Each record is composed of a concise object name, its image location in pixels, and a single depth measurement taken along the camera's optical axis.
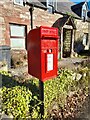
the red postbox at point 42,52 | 1.61
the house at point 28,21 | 5.29
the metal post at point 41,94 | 1.77
